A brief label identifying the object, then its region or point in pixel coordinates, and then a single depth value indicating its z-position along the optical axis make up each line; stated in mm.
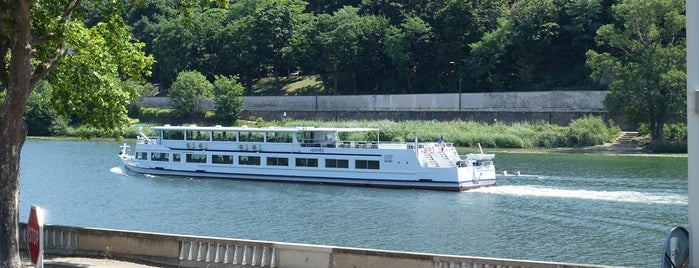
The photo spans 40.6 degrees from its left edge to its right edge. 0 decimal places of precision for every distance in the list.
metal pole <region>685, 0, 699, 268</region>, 12820
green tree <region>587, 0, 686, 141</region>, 74688
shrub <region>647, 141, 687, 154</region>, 73444
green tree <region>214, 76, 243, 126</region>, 103312
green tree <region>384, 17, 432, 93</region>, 98938
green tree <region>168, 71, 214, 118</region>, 106125
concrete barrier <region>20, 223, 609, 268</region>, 18219
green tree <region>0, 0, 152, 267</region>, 18969
